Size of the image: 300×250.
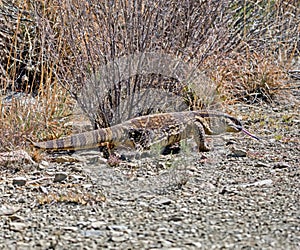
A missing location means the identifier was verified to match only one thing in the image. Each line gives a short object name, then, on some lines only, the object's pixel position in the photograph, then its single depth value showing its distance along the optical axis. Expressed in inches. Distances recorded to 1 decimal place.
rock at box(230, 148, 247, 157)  473.6
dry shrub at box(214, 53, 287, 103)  673.4
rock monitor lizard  466.7
